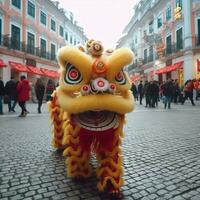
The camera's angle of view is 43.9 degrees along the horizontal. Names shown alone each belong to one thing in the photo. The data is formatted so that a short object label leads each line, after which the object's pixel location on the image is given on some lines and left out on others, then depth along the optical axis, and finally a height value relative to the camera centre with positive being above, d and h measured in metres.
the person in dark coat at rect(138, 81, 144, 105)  18.50 +1.27
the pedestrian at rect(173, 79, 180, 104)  18.17 +1.00
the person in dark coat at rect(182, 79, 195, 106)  16.05 +1.06
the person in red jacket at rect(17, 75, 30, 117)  10.23 +0.58
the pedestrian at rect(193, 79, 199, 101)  19.42 +1.62
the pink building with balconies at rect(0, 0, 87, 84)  23.69 +8.11
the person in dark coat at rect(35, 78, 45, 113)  11.89 +0.86
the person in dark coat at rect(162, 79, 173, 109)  14.15 +0.83
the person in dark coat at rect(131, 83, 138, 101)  21.75 +1.33
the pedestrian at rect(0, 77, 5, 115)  11.30 +0.69
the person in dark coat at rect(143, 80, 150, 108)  15.01 +0.70
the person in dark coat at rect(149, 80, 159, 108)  14.80 +0.81
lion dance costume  2.39 +0.04
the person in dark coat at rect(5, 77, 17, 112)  12.43 +0.88
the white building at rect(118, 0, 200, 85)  25.11 +7.83
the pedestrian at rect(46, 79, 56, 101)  14.88 +1.18
